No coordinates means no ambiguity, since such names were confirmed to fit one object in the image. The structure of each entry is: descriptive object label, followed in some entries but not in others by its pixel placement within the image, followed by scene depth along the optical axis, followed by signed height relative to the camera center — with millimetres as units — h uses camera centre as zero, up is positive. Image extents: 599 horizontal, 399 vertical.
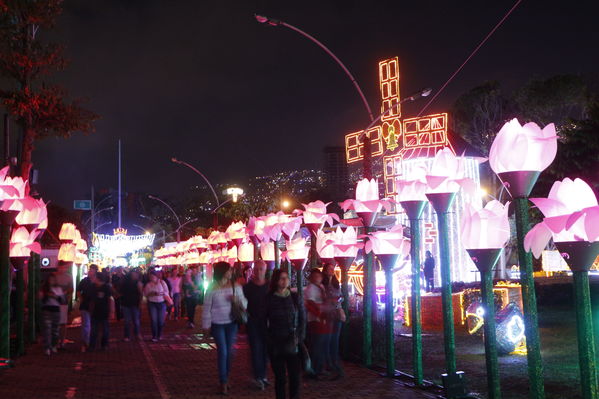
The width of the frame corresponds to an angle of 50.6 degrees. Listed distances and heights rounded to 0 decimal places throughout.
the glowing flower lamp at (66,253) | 20219 +924
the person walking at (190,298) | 20328 -627
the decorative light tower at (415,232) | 9570 +623
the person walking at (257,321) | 9117 -643
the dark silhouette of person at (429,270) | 25078 +43
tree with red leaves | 16797 +5669
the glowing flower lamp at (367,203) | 11430 +1252
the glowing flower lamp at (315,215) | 13531 +1251
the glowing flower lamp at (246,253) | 18839 +694
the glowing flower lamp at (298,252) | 12914 +464
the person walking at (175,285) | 22625 -247
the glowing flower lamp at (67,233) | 21309 +1647
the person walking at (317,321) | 9922 -729
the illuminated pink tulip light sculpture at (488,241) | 7422 +328
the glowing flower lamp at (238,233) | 19953 +1370
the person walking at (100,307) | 14117 -582
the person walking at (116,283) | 22406 -85
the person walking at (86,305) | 14195 -528
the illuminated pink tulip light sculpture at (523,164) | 6598 +1106
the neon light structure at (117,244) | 56825 +3457
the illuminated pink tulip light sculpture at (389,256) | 10453 +272
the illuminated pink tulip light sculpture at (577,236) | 5754 +288
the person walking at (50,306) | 13641 -509
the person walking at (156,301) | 15742 -541
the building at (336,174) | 68625 +14225
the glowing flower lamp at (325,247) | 12453 +546
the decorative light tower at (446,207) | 8594 +910
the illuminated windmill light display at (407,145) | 27281 +5594
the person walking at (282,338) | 7390 -727
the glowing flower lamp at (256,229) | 16406 +1253
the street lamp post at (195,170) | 33750 +5889
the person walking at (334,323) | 10055 -800
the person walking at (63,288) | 13891 -144
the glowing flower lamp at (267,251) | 15852 +617
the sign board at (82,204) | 42750 +5229
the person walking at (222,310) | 9047 -463
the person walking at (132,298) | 15492 -447
